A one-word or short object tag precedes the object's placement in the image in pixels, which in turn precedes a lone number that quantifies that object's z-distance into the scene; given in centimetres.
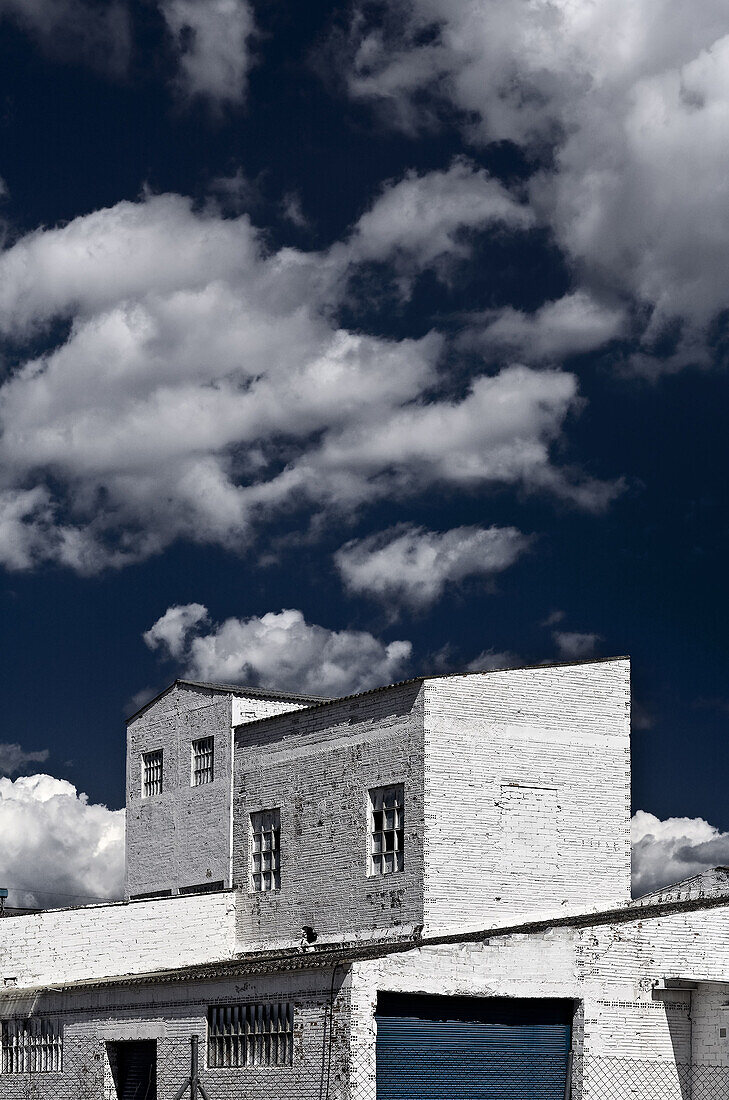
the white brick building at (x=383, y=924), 2622
